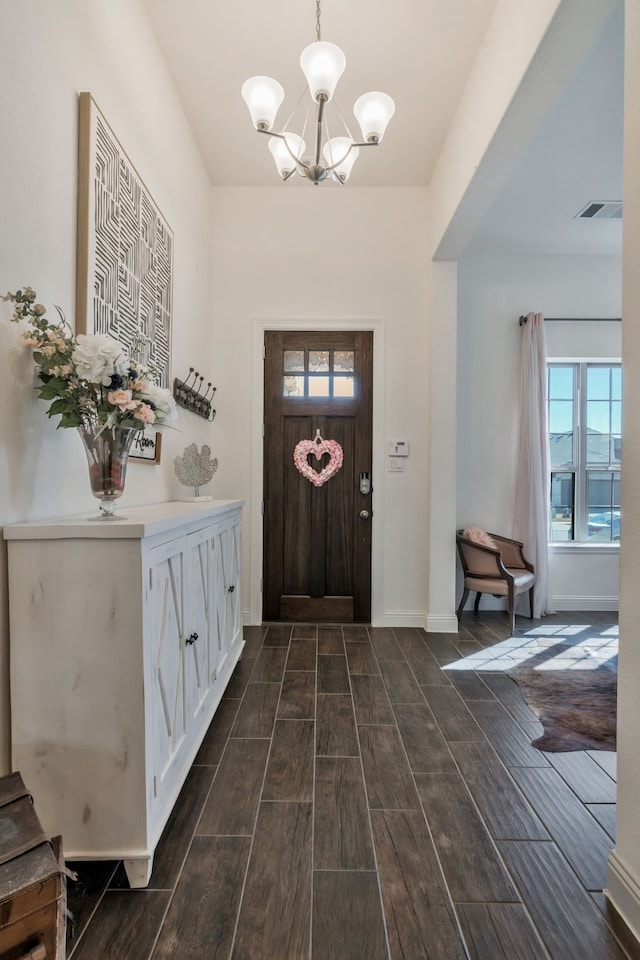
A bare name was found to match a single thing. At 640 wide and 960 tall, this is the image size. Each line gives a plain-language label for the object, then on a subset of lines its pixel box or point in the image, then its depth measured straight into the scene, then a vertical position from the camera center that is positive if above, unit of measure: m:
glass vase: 1.46 +0.05
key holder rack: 2.84 +0.54
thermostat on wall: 3.71 +0.25
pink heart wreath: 3.71 +0.17
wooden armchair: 3.72 -0.74
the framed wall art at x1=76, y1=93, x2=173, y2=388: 1.67 +0.96
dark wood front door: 3.74 -0.01
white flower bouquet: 1.30 +0.29
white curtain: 4.04 +0.16
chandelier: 1.79 +1.58
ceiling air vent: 3.51 +2.07
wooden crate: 0.81 -0.74
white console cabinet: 1.30 -0.58
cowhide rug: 2.13 -1.16
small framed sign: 2.19 +0.15
